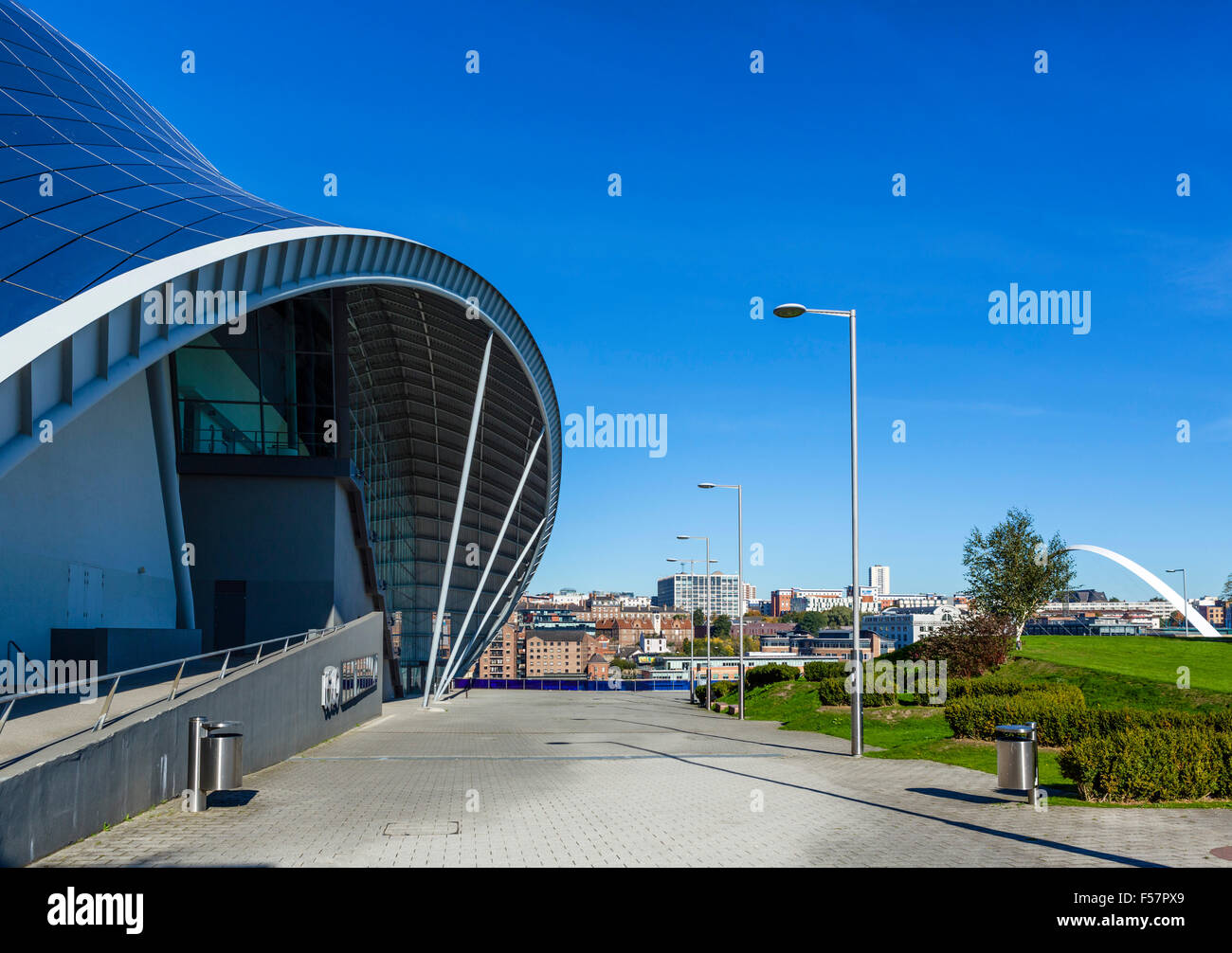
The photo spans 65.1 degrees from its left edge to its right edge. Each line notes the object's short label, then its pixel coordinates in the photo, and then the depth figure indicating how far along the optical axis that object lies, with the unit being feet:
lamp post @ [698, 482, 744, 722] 124.77
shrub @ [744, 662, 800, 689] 144.36
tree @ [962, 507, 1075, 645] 143.74
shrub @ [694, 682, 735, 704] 156.76
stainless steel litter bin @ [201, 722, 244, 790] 38.63
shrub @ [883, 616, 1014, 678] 105.09
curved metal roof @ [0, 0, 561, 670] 42.86
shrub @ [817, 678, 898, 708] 94.10
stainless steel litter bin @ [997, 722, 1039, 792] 41.63
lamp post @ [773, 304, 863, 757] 61.90
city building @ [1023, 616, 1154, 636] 395.92
